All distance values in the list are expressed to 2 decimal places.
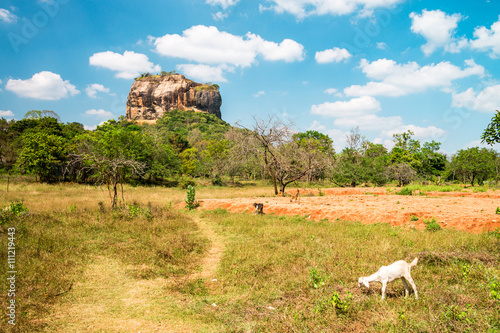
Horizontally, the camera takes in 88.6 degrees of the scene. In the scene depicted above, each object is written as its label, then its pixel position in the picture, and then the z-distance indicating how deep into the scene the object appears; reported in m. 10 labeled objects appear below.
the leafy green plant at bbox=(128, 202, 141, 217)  11.59
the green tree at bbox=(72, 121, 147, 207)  26.86
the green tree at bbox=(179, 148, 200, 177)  38.44
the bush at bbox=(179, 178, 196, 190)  29.66
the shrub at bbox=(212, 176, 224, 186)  34.41
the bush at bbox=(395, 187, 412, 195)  20.13
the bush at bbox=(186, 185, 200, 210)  15.58
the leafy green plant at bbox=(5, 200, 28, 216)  9.91
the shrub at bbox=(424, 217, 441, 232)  9.06
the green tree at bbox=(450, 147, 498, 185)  33.84
